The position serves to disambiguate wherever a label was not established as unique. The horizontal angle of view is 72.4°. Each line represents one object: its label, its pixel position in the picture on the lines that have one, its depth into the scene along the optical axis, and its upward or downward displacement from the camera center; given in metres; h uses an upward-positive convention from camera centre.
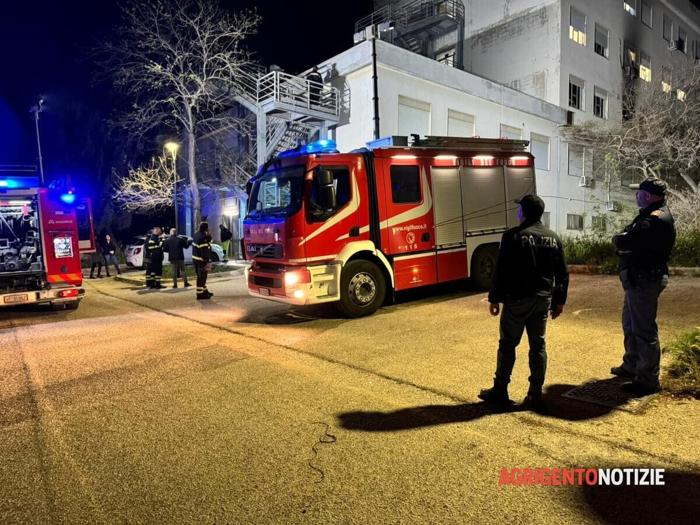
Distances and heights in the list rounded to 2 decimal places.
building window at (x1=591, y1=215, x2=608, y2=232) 15.91 +0.03
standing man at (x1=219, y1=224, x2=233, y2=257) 13.94 -0.30
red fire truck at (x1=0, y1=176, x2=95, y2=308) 9.34 -0.10
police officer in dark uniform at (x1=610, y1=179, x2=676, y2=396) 4.01 -0.41
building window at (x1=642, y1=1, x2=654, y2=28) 32.28 +14.05
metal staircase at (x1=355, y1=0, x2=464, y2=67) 27.42 +12.16
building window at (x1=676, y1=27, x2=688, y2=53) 36.44 +13.84
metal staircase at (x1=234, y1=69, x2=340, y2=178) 18.73 +5.09
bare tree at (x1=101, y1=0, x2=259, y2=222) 18.30 +6.88
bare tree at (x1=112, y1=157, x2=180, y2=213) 21.06 +2.25
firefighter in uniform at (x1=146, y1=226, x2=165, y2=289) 13.57 -0.57
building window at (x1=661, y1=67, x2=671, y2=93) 23.52 +7.17
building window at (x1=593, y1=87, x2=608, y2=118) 28.41 +7.21
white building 18.77 +5.42
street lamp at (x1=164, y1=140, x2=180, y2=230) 19.76 +3.66
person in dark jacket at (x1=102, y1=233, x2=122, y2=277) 19.20 -0.34
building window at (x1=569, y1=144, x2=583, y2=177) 26.80 +3.59
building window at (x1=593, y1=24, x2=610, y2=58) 28.16 +10.83
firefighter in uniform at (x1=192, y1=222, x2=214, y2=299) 11.20 -0.44
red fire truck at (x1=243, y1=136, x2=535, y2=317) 7.67 +0.20
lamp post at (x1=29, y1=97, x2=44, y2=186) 27.96 +7.91
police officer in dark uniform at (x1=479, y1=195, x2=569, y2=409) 3.88 -0.52
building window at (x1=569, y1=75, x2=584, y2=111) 26.66 +7.43
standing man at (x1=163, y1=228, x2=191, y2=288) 13.20 -0.29
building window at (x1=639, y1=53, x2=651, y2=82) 32.06 +10.46
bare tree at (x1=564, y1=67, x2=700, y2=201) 19.73 +3.74
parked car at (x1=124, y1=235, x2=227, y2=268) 20.75 -0.69
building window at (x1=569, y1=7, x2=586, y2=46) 26.08 +10.92
